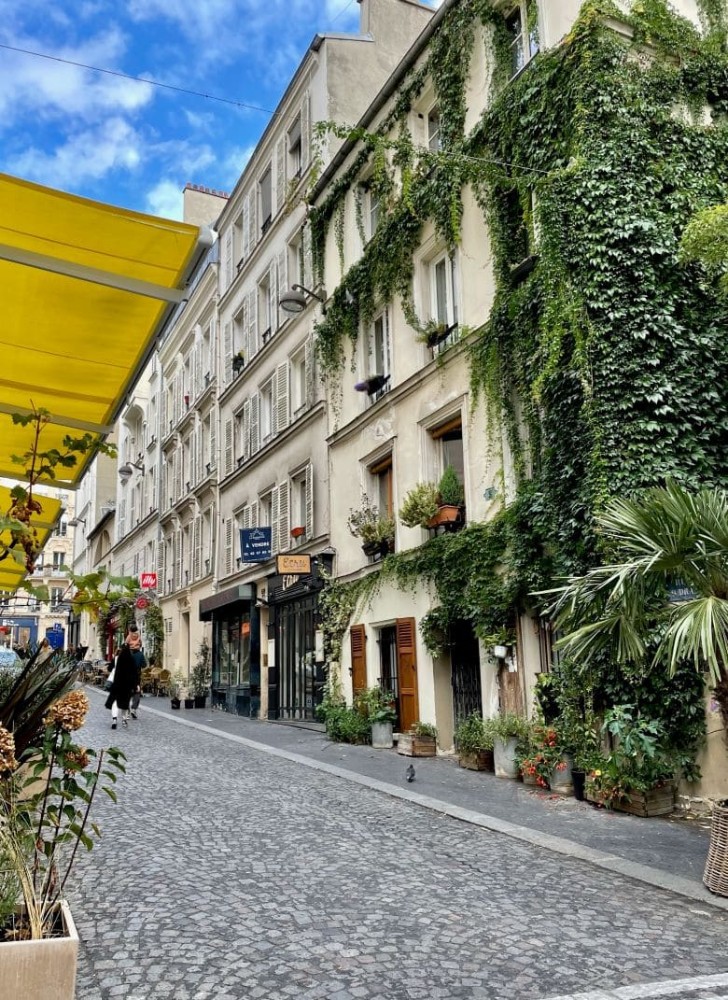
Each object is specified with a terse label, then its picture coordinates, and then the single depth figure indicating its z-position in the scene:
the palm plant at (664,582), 5.19
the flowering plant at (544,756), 9.38
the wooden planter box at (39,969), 3.06
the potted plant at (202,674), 25.14
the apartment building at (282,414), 18.44
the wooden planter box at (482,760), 10.91
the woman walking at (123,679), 15.79
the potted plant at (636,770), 8.27
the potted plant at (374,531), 14.68
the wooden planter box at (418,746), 12.38
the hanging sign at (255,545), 19.94
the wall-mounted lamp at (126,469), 40.74
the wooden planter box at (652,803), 8.26
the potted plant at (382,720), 13.55
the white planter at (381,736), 13.55
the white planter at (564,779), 9.27
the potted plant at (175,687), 26.42
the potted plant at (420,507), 12.95
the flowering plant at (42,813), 3.40
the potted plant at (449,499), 12.67
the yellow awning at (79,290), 3.81
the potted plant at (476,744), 10.83
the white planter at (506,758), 10.28
